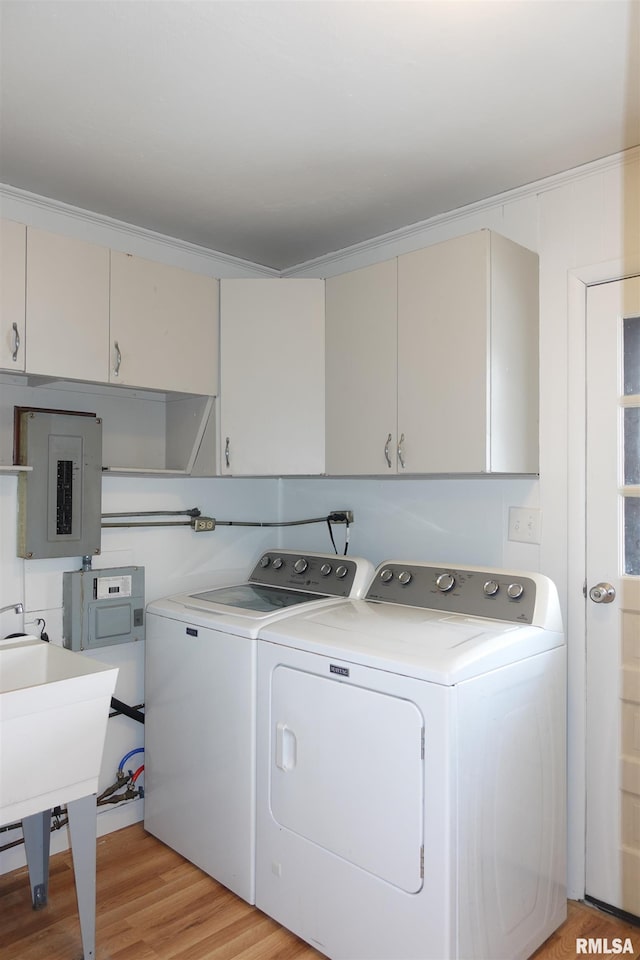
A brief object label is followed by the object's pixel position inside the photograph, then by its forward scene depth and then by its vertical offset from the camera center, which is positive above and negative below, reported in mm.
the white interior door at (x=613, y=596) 2123 -353
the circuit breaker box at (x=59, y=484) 2328 +7
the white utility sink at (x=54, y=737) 1739 -690
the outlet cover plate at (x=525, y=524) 2336 -130
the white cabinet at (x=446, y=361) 2107 +429
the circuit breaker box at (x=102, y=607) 2494 -469
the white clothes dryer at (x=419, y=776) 1689 -806
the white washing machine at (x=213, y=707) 2209 -794
